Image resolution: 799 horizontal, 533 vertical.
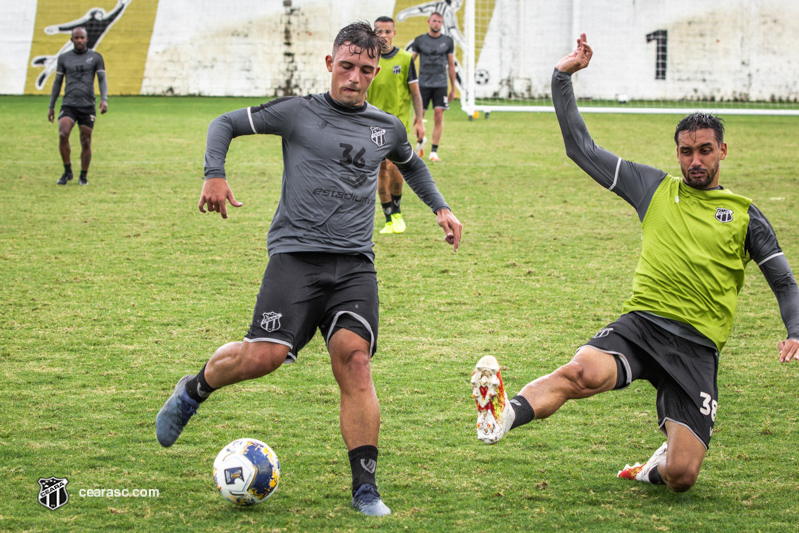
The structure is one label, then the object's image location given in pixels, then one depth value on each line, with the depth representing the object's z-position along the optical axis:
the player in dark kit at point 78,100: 25.70
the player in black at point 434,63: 33.59
